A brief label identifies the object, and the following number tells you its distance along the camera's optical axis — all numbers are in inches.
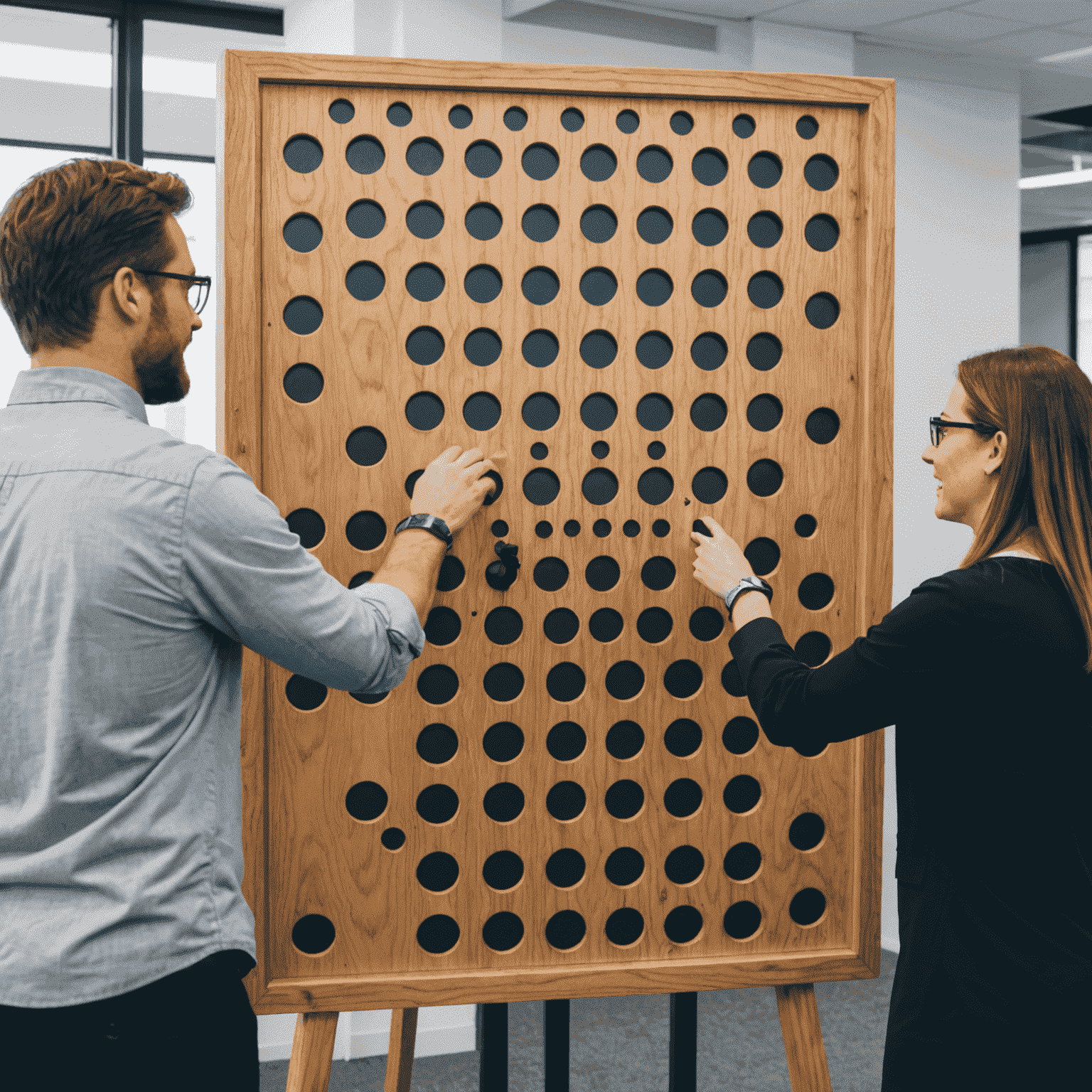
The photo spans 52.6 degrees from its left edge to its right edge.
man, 41.6
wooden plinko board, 61.5
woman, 51.1
